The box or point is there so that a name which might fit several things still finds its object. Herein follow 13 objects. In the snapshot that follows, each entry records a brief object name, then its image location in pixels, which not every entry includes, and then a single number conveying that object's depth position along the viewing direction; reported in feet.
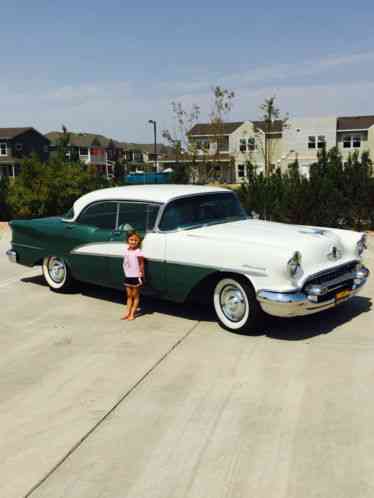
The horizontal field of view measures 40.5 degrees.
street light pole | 157.06
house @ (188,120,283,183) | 81.71
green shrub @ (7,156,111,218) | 54.13
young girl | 20.34
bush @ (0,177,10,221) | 59.11
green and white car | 17.46
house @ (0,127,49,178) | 194.49
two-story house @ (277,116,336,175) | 168.55
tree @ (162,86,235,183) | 81.05
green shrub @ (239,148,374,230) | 42.84
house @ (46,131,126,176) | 240.73
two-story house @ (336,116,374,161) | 168.14
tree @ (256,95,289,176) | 108.68
